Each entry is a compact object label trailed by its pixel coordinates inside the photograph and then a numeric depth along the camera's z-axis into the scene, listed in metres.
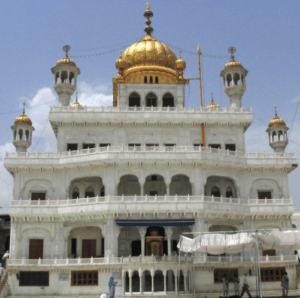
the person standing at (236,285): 31.19
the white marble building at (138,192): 37.28
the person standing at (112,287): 26.76
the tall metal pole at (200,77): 43.03
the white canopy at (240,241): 24.91
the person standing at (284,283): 29.47
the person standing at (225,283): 30.91
